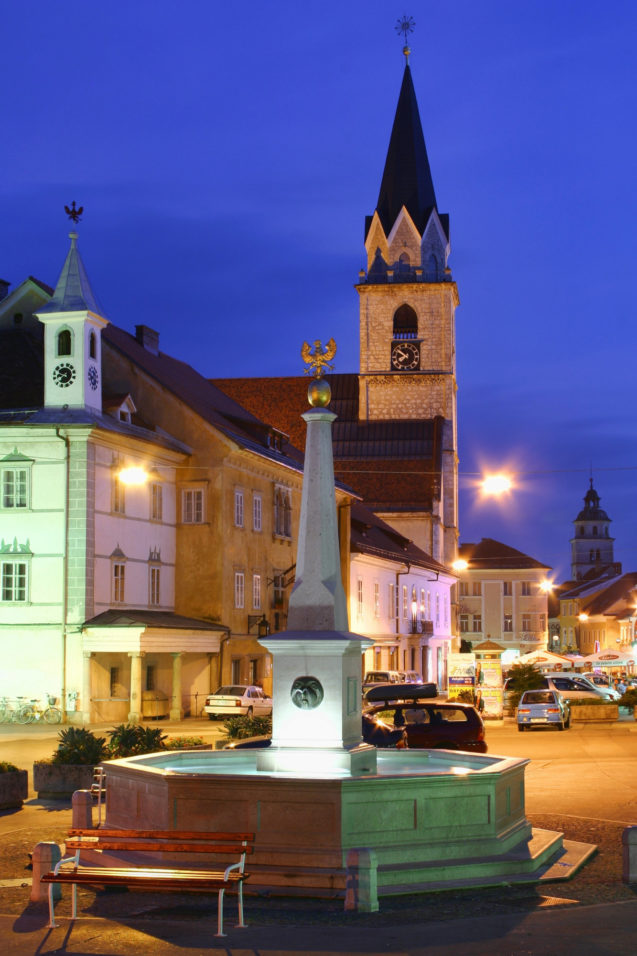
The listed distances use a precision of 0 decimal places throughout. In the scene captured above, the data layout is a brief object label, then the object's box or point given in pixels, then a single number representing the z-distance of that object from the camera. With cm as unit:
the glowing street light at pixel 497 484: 3164
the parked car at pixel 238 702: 3984
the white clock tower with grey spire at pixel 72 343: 3981
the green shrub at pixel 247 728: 2525
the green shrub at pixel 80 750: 2102
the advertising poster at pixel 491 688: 4456
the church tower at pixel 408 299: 9681
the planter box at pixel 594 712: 4297
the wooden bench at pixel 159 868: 1138
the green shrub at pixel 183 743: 2312
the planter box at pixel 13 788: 1919
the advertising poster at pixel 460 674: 4659
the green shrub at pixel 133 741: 2157
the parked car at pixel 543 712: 3966
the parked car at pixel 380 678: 4856
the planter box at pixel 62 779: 2058
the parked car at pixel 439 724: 2523
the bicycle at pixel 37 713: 3759
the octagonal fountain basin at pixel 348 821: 1298
